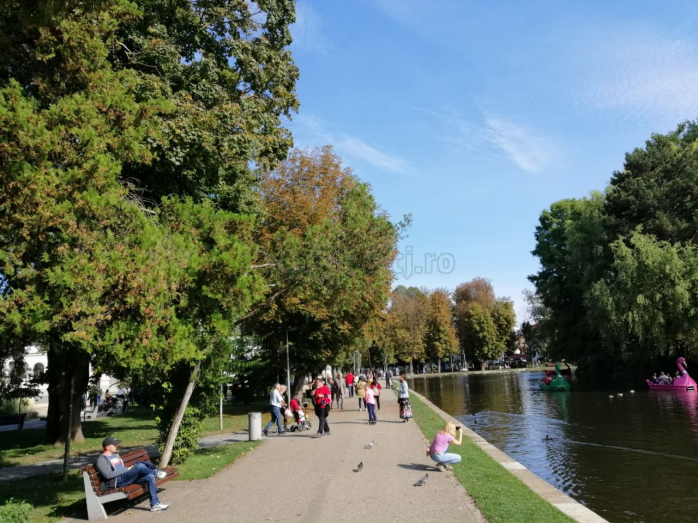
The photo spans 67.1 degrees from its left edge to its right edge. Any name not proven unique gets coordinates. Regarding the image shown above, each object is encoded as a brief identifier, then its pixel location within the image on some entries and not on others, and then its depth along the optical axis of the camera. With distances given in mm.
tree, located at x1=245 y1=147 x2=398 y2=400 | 16203
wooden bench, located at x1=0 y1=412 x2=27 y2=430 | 22250
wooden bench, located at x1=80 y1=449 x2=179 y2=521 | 8164
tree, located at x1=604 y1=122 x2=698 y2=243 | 38062
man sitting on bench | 8438
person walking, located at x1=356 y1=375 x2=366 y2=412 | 24062
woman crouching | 10602
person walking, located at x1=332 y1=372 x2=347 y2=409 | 28908
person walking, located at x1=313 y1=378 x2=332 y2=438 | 16797
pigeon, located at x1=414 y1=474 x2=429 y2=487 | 9391
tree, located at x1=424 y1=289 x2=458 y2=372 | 86438
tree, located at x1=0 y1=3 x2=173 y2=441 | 7711
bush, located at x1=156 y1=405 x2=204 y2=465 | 12086
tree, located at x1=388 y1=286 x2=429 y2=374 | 78500
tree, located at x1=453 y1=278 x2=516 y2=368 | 87000
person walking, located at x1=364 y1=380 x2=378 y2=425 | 19250
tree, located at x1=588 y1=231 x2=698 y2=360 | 32844
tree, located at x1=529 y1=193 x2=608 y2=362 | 42750
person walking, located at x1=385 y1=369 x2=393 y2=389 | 48391
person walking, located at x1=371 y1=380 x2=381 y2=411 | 20822
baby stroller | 18700
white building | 45344
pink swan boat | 32444
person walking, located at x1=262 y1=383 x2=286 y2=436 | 17969
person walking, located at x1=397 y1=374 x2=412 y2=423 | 20000
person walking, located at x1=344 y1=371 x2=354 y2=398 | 35472
